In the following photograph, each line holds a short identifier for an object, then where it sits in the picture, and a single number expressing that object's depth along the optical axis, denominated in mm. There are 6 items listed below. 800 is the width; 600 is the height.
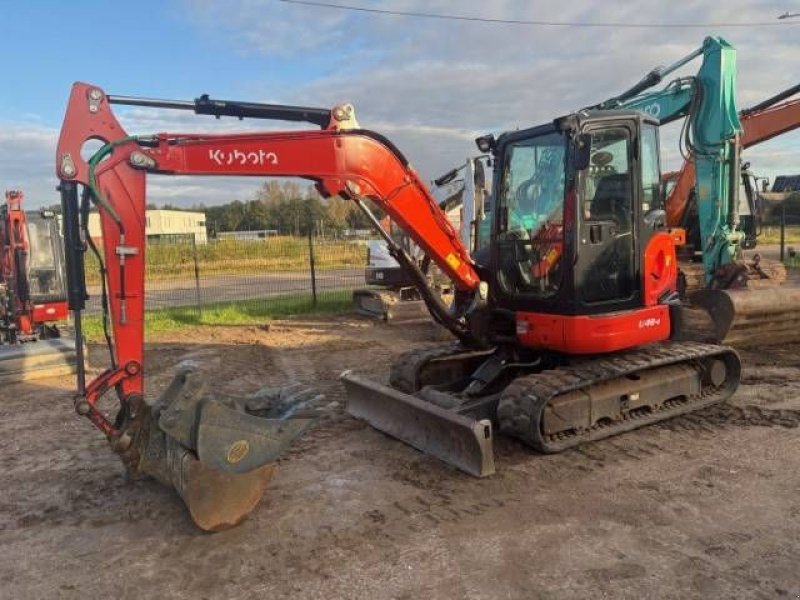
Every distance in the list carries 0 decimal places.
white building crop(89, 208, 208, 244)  63594
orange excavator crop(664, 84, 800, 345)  8547
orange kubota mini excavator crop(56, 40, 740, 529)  4371
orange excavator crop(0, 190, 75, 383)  10703
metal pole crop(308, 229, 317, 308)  15242
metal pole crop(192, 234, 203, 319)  14812
